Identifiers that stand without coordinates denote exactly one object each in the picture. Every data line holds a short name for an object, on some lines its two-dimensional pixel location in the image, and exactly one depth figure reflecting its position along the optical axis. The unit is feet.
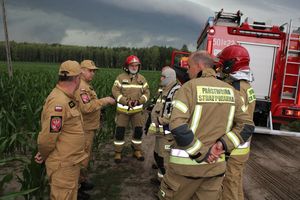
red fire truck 25.44
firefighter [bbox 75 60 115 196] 14.49
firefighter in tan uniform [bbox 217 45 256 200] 11.82
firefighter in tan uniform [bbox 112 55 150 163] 21.08
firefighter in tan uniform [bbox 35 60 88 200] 10.23
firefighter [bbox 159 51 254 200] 8.91
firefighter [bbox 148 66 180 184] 15.05
